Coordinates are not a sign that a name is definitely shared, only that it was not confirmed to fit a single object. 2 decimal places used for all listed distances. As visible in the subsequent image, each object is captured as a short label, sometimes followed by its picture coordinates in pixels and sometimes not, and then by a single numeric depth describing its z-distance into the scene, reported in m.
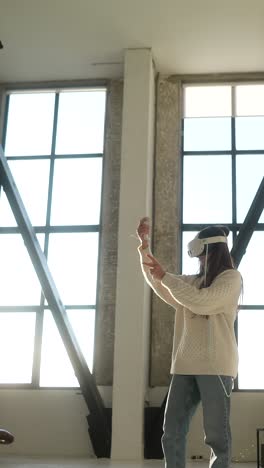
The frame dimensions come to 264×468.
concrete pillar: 5.68
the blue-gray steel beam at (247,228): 5.88
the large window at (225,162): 6.62
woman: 2.68
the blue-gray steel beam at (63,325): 5.90
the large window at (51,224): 6.57
